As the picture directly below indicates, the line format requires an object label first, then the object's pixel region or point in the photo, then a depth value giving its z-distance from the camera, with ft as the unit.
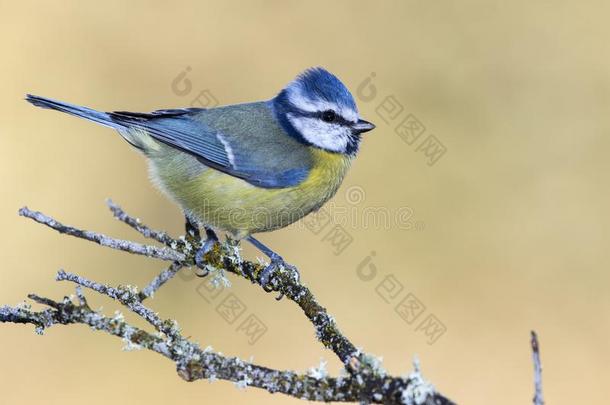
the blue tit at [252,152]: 8.53
